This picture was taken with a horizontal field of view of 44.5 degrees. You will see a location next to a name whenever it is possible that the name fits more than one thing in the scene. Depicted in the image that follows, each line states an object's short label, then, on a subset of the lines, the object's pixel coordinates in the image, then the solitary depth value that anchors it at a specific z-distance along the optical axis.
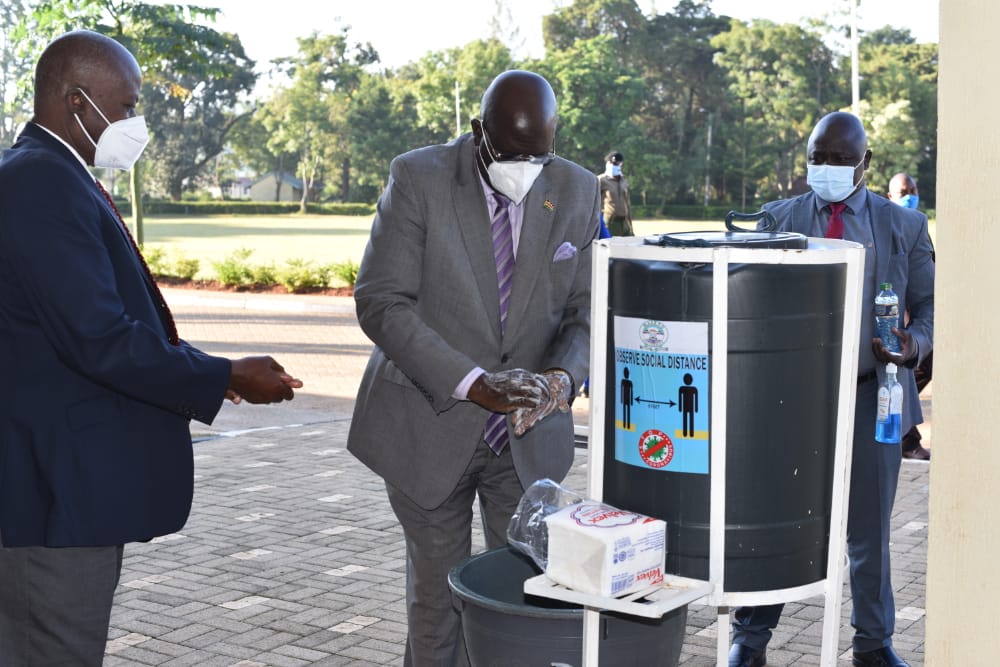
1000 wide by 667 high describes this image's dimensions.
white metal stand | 2.68
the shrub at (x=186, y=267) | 25.64
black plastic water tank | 2.73
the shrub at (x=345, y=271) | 22.95
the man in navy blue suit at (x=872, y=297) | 4.54
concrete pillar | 2.22
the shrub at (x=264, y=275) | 23.94
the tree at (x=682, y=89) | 77.88
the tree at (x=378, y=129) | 87.31
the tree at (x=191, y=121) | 99.06
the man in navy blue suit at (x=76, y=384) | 2.90
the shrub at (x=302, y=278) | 23.09
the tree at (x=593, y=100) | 77.69
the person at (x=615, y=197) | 17.28
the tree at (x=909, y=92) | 63.19
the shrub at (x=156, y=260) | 26.14
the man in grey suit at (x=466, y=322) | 3.54
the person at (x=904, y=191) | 13.28
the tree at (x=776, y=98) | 73.56
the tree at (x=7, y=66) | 96.00
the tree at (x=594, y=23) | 87.69
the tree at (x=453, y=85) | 81.50
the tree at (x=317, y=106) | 93.81
